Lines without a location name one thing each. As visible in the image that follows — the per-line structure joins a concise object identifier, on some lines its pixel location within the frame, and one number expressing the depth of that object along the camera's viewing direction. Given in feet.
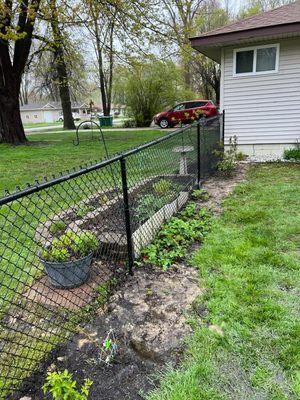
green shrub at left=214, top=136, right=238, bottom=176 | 21.25
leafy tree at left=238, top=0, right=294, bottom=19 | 77.27
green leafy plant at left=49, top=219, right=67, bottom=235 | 10.82
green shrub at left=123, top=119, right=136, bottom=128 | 70.96
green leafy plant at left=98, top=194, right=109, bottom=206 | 11.96
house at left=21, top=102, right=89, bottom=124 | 187.28
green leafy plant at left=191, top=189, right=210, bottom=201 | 16.14
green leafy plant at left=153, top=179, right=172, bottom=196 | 13.53
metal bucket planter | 8.22
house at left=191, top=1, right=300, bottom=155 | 22.61
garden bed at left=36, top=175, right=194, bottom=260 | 10.03
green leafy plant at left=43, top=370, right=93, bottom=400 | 5.10
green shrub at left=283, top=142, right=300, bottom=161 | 24.16
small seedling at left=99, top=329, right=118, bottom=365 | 6.29
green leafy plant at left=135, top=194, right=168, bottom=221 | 11.70
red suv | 52.54
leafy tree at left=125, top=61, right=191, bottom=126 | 64.23
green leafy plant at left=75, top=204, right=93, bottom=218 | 11.80
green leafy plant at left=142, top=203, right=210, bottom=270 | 10.18
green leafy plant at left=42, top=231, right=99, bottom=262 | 8.38
